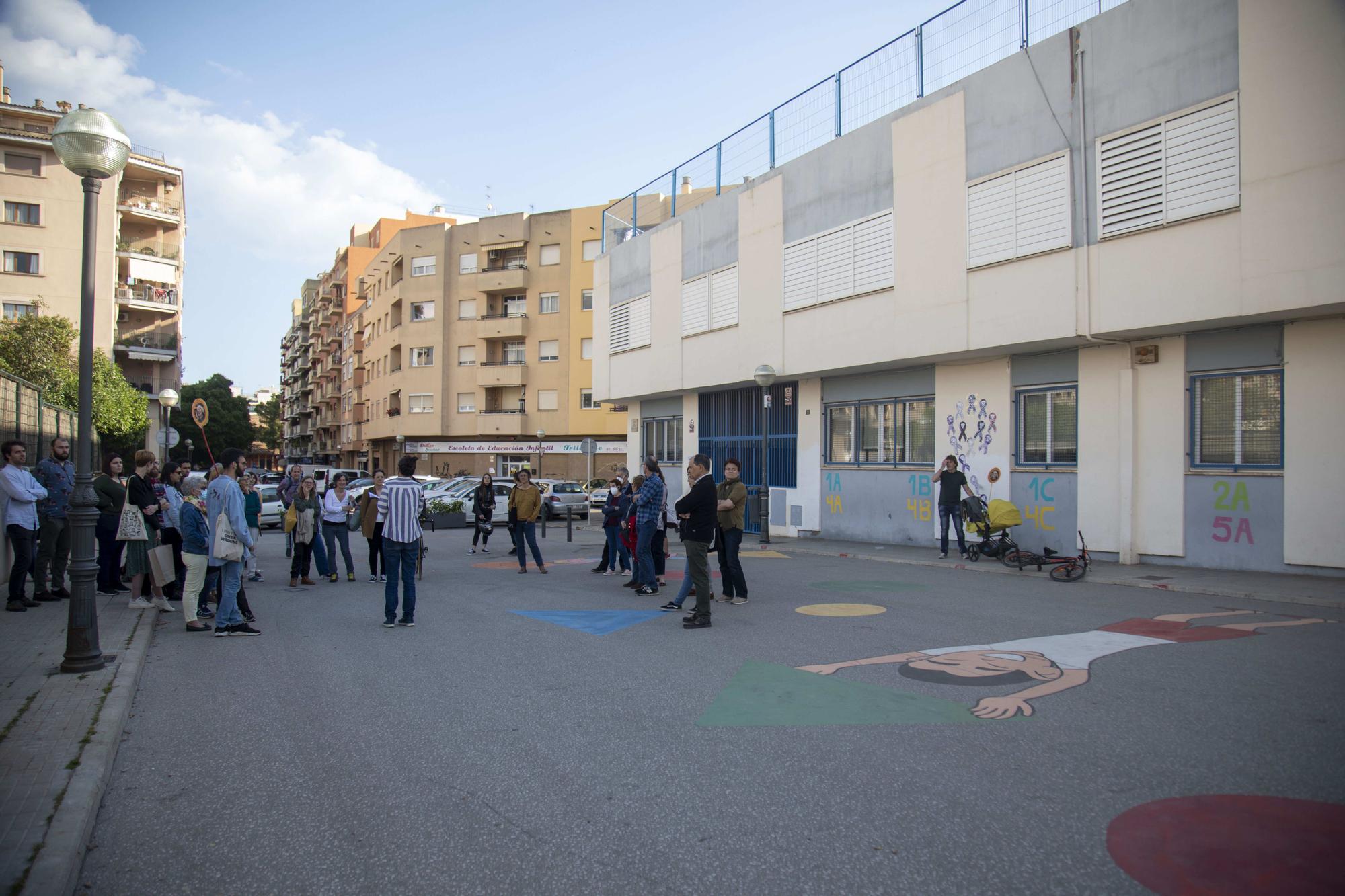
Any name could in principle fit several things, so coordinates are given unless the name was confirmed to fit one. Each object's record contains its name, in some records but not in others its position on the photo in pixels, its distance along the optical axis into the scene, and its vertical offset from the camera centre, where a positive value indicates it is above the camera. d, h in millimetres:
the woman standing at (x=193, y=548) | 8672 -909
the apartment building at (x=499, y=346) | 50250 +7170
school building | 11164 +2854
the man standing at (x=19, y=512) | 9438 -594
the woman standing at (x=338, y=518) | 13195 -877
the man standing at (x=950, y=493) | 14789 -469
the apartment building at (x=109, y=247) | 40406 +10977
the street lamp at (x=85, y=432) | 6527 +221
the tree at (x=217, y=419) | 72562 +3634
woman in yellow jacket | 13617 -753
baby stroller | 13422 -906
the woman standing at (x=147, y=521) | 9812 -724
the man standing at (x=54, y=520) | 10203 -737
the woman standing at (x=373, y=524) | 12617 -957
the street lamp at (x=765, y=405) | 18656 +1335
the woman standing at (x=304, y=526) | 12664 -980
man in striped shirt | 9000 -793
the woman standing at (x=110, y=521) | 10688 -780
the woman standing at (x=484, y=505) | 17422 -886
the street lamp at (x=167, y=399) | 25475 +1849
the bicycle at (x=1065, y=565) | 12078 -1424
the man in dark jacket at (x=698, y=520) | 9102 -624
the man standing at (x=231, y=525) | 8477 -657
